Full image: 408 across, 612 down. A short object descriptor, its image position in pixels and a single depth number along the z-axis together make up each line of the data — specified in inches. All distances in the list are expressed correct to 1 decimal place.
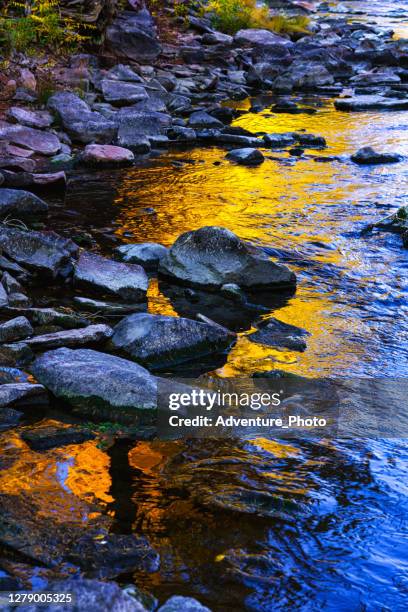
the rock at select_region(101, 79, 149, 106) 528.7
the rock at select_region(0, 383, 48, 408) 173.6
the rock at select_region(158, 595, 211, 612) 112.0
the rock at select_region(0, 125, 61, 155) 409.3
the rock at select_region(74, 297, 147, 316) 233.5
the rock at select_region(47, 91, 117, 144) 448.1
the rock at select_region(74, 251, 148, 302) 247.6
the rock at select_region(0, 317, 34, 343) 206.2
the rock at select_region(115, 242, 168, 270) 276.8
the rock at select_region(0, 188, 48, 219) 315.9
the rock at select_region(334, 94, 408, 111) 595.2
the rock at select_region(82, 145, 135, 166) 413.1
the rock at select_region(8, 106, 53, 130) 436.1
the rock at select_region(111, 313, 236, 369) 204.8
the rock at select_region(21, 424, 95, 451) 163.2
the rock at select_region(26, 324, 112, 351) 202.7
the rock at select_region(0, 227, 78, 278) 257.0
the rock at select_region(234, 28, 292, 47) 803.4
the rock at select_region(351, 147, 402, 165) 437.4
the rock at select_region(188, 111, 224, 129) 516.7
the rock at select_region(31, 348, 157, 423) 173.5
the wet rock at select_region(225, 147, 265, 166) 429.4
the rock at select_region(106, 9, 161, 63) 630.5
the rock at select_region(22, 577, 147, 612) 106.8
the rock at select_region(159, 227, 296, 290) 257.6
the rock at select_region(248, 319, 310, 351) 217.7
